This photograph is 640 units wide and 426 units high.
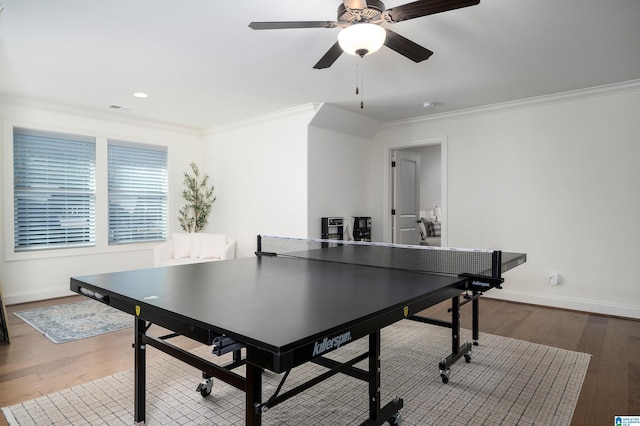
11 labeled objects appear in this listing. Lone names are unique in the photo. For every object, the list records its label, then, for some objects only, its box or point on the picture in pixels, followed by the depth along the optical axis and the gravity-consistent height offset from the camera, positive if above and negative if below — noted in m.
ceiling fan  1.94 +1.06
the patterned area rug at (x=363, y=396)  2.05 -1.14
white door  5.89 +0.22
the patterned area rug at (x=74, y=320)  3.40 -1.10
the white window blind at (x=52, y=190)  4.54 +0.27
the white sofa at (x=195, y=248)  4.97 -0.51
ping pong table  1.17 -0.37
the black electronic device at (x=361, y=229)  5.53 -0.28
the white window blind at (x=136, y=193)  5.31 +0.27
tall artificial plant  6.00 +0.11
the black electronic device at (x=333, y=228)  5.03 -0.24
